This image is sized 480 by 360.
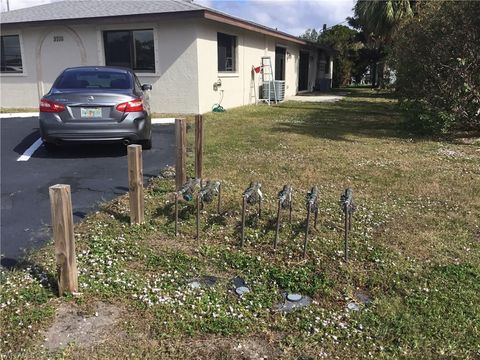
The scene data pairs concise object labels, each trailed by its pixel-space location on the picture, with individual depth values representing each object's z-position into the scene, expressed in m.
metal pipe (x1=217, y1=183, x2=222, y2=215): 4.60
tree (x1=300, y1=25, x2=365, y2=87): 35.06
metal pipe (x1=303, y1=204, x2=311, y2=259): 3.79
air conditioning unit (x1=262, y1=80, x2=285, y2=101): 18.14
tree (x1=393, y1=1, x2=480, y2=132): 9.27
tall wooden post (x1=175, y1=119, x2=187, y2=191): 5.15
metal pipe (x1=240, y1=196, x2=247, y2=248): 3.94
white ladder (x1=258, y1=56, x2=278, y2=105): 18.11
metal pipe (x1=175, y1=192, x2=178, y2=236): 4.21
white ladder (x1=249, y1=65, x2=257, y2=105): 17.41
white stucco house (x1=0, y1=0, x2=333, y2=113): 12.91
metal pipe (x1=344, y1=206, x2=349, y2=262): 3.69
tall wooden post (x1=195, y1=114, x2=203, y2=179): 5.43
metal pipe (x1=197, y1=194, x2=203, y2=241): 4.04
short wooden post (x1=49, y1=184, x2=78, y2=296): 3.01
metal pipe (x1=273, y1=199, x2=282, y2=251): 3.88
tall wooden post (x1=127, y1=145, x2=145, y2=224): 4.17
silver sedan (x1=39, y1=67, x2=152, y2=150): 6.85
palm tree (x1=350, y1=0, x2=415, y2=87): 23.85
